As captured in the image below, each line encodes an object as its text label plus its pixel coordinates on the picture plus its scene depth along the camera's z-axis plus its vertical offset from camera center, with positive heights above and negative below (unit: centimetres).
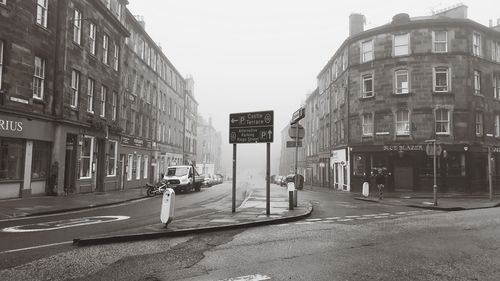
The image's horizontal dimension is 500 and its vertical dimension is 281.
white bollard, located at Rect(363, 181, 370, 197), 2578 -110
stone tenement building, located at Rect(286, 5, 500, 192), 3194 +581
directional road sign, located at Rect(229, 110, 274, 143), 1370 +149
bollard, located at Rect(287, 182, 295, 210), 1508 -88
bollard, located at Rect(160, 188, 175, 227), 980 -94
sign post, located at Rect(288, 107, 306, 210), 1555 +161
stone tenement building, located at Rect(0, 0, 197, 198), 1766 +386
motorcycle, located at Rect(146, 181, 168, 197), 2420 -130
